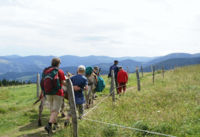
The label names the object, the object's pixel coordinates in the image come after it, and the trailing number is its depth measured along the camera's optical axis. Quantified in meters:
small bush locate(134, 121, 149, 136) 5.84
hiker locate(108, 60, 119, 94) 13.26
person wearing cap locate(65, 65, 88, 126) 6.80
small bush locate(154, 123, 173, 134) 5.69
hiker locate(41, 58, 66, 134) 6.02
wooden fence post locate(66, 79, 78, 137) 5.23
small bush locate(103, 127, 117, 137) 5.64
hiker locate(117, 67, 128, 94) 12.83
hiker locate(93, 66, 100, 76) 10.96
